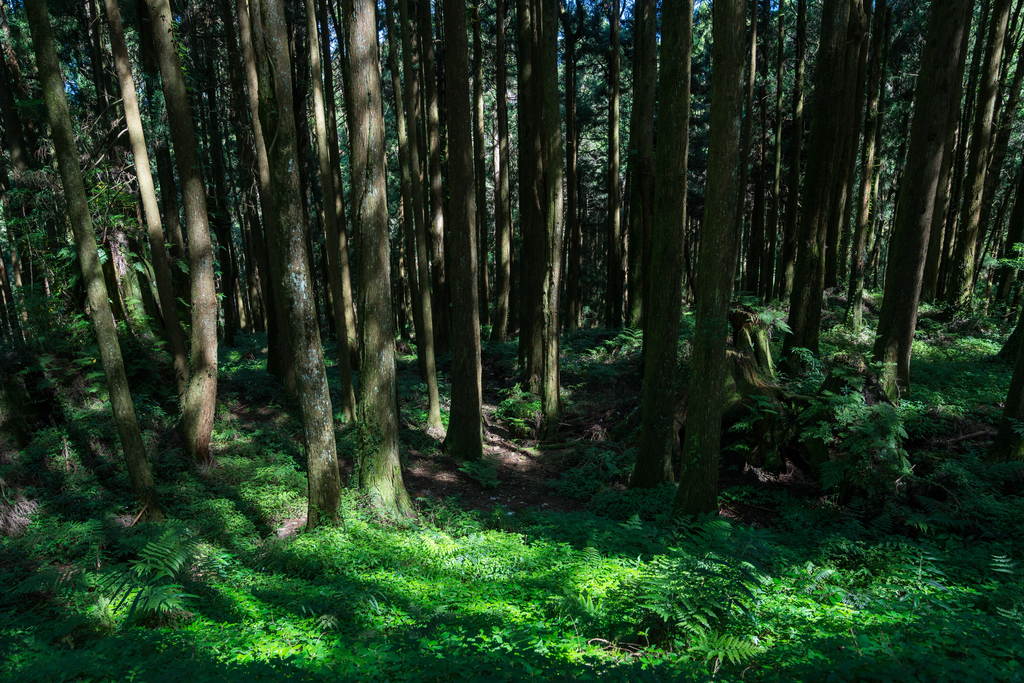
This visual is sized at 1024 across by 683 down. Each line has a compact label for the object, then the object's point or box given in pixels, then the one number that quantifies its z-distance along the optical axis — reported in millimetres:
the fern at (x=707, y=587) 4215
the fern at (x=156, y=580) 4324
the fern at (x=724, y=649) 3736
